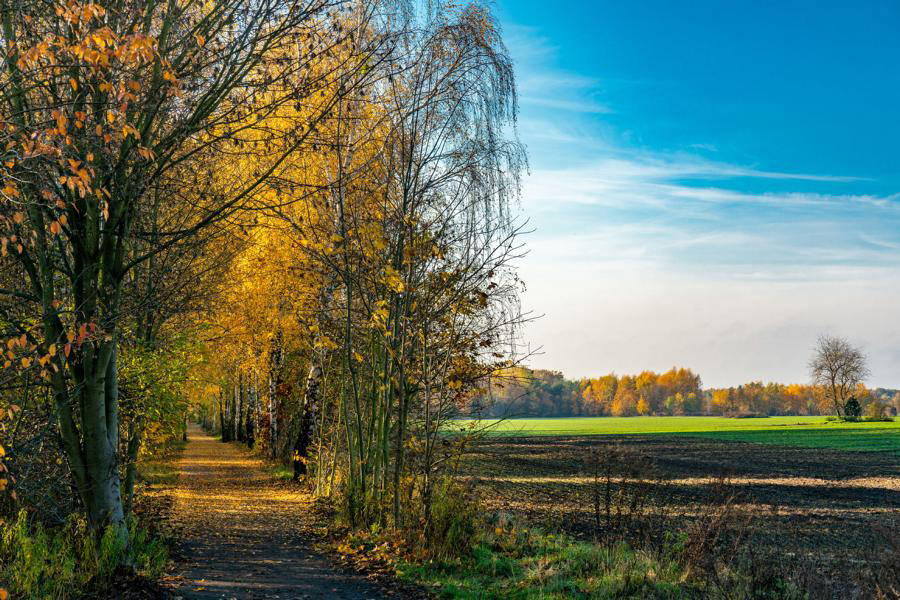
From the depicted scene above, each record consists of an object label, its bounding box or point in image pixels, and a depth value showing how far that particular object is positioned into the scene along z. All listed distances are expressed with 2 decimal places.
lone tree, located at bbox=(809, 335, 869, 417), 91.31
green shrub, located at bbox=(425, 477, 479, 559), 9.42
